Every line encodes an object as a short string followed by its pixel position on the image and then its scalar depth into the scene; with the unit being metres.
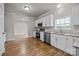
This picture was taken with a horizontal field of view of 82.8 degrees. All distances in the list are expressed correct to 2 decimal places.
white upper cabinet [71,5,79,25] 1.90
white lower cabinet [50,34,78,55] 1.77
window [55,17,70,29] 2.46
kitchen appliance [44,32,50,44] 2.96
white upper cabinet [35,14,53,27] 3.11
